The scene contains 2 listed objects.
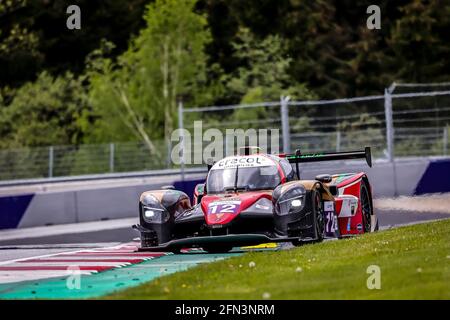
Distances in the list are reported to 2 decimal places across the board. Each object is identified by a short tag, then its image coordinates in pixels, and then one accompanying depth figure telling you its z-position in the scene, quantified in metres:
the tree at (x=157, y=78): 40.97
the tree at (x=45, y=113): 44.09
